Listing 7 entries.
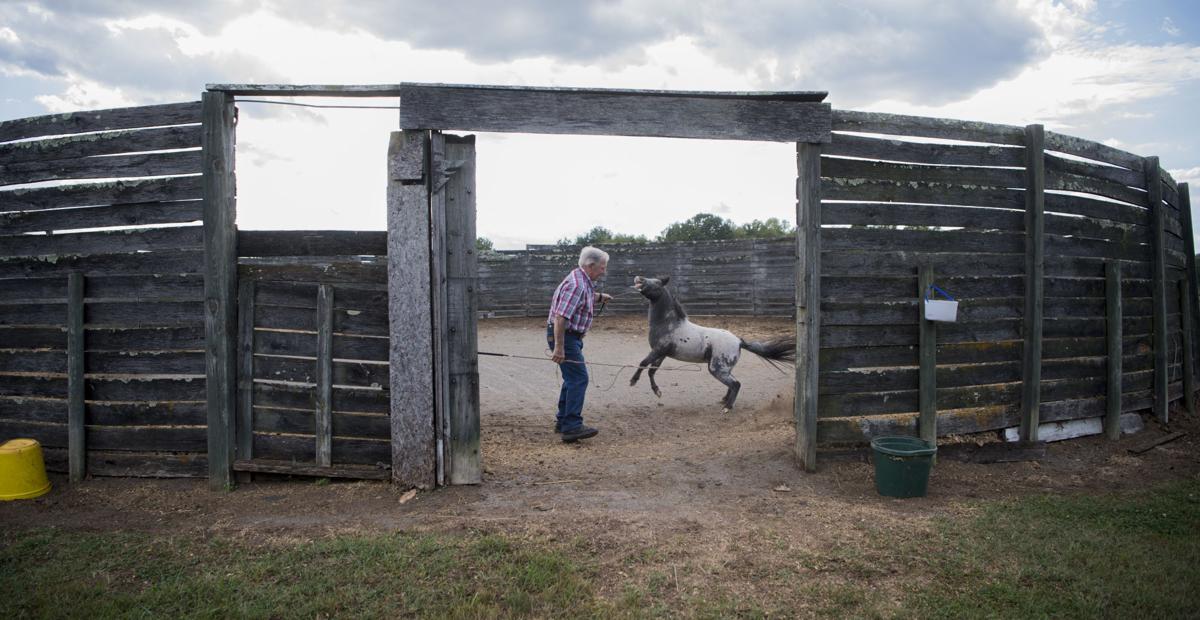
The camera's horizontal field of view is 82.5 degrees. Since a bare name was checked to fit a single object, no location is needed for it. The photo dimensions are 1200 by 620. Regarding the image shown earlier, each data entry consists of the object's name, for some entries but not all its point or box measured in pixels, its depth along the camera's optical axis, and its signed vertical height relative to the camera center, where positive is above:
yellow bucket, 4.91 -1.25
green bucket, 4.99 -1.30
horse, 8.77 -0.65
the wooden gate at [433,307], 5.01 -0.08
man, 6.56 -0.32
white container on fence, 5.43 -0.14
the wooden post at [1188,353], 7.94 -0.74
